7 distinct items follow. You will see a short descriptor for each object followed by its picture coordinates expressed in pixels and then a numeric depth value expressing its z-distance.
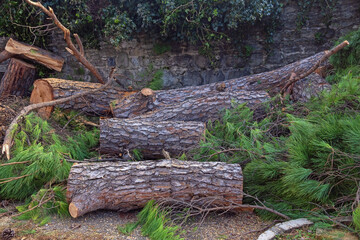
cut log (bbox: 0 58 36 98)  4.36
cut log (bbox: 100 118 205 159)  2.93
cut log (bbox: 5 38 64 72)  4.28
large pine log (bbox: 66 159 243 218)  2.17
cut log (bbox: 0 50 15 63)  4.36
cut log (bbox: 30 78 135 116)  3.96
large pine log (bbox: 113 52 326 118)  3.78
